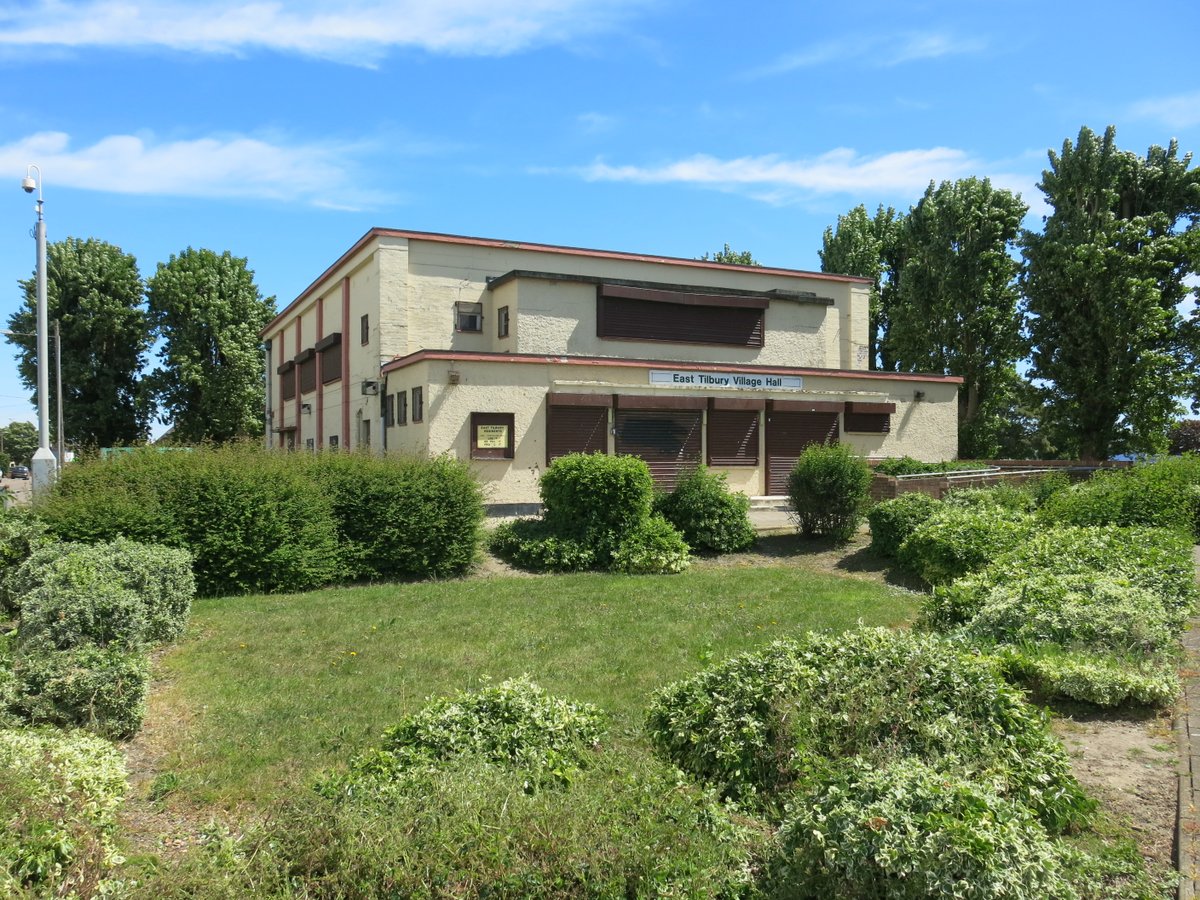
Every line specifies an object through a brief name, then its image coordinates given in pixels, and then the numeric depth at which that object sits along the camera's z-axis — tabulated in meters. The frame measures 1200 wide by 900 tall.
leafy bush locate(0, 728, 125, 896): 3.41
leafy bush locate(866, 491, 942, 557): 14.82
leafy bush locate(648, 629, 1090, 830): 4.26
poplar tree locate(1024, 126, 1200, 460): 28.98
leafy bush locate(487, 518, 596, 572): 14.62
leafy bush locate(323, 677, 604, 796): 4.31
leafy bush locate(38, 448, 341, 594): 11.65
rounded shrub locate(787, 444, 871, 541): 16.81
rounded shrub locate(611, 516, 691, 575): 14.60
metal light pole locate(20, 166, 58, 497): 16.42
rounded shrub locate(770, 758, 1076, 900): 3.03
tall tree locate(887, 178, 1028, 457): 35.47
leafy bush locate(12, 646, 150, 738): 5.87
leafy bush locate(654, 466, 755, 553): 16.23
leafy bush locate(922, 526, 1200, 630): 8.28
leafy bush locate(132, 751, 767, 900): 3.31
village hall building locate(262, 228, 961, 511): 20.33
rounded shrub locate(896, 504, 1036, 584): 12.07
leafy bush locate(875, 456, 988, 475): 22.89
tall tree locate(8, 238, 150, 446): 44.22
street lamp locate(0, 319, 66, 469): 36.67
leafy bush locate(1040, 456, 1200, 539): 12.96
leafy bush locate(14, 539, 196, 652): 7.44
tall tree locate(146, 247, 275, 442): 44.19
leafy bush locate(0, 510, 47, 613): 10.16
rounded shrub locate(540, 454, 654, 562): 14.84
